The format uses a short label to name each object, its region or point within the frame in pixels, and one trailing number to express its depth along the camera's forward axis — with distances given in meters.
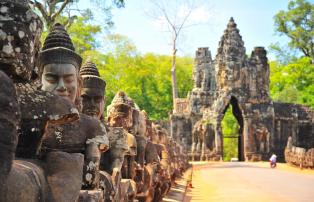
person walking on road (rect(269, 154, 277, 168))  25.38
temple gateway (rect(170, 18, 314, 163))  32.47
